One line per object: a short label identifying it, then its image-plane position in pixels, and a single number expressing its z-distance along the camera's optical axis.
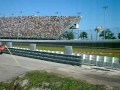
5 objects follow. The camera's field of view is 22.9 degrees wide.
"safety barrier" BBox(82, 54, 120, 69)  17.25
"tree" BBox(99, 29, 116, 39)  45.15
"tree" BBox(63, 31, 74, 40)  52.25
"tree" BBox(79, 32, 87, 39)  47.59
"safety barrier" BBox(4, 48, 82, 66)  19.33
